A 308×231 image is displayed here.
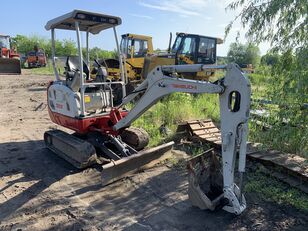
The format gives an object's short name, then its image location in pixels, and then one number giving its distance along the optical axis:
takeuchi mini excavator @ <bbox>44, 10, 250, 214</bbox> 2.75
